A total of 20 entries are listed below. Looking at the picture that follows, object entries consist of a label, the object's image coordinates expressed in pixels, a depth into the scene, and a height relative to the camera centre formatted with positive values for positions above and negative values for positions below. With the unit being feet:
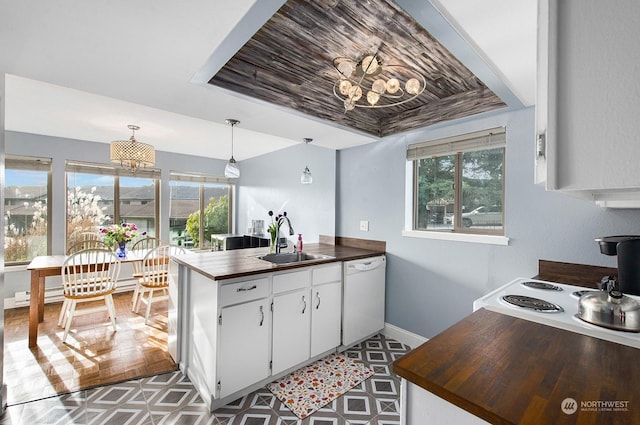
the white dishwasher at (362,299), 8.45 -2.74
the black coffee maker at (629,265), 4.36 -0.80
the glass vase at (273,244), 9.07 -1.07
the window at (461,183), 7.50 +0.88
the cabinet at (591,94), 1.78 +0.82
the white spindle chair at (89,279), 9.06 -2.38
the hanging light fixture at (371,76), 4.75 +2.58
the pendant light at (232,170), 8.71 +1.28
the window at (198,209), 16.85 +0.12
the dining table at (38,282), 8.69 -2.40
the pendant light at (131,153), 10.36 +2.16
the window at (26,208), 12.34 +0.08
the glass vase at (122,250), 11.32 -1.64
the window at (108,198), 13.70 +0.67
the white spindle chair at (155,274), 10.59 -2.50
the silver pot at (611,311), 3.32 -1.19
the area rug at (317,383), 6.29 -4.30
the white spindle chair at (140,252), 11.66 -1.94
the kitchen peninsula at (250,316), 6.00 -2.62
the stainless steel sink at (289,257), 8.68 -1.45
